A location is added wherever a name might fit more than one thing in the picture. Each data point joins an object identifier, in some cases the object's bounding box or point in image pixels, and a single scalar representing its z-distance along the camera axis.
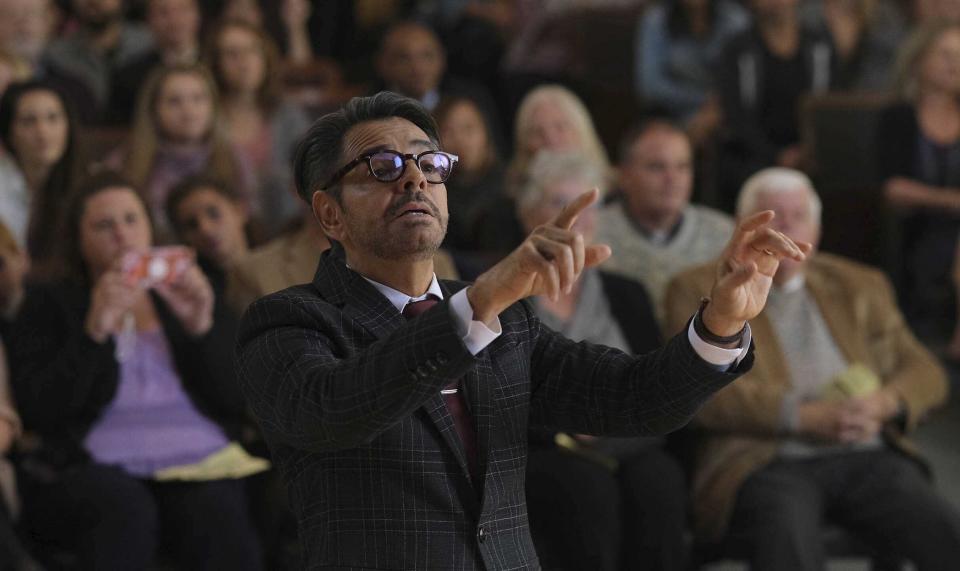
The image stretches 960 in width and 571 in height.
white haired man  7.82
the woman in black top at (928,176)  10.75
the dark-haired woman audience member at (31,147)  9.32
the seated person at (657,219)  9.18
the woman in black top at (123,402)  7.15
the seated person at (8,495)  6.92
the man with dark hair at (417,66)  11.91
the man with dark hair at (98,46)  12.16
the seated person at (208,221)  8.84
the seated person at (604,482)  7.49
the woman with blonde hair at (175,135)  10.16
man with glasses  3.88
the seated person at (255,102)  10.98
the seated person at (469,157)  10.48
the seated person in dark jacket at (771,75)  12.14
